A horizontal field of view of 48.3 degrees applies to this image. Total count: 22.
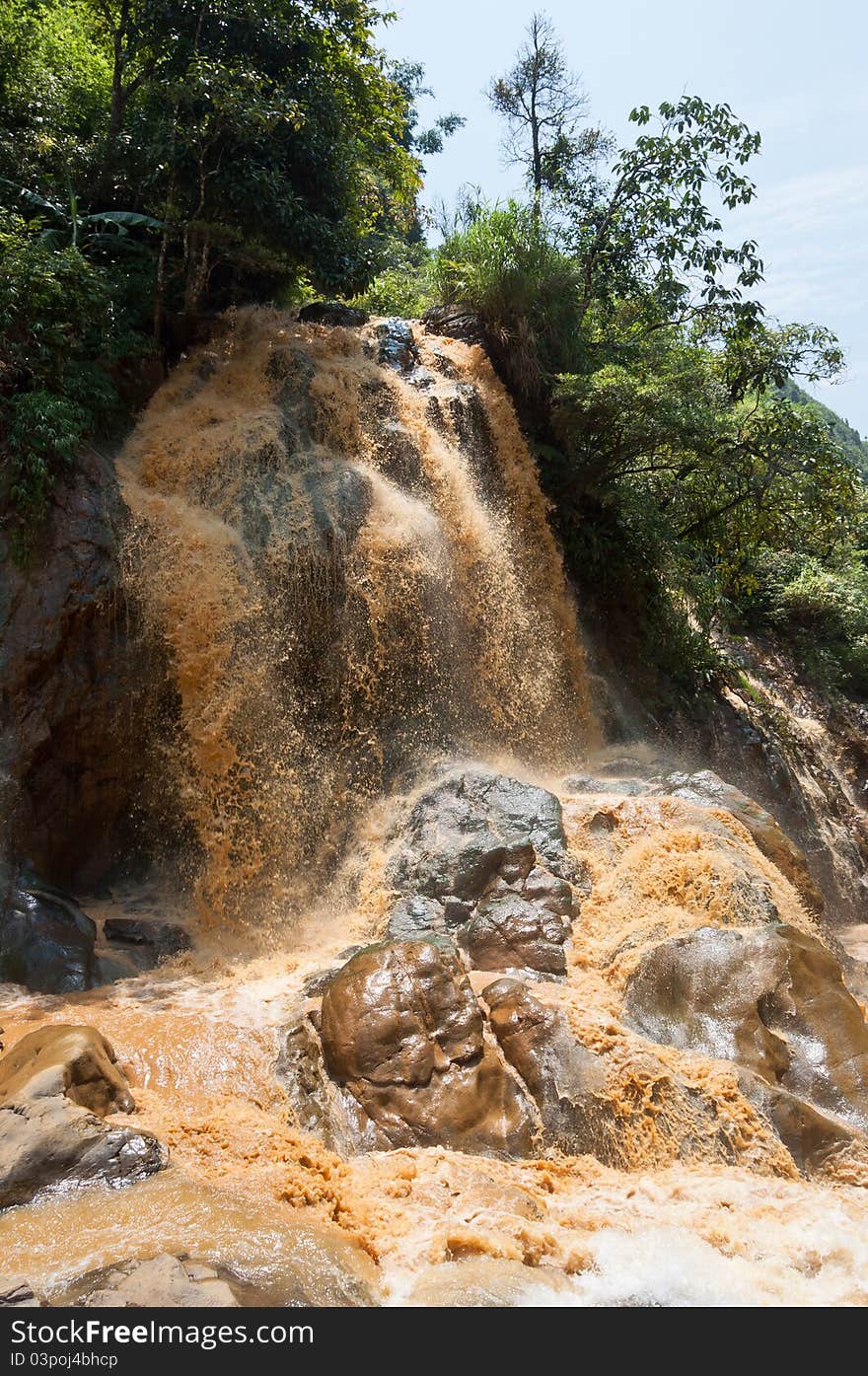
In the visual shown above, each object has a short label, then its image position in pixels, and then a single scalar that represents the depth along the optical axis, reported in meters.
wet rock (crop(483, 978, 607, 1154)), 5.14
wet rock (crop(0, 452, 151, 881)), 7.93
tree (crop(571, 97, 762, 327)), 12.66
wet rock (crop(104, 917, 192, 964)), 7.67
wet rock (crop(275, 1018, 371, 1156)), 5.15
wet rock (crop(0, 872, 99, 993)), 6.94
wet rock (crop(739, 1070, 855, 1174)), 4.99
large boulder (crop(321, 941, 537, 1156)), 5.16
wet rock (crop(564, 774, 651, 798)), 8.66
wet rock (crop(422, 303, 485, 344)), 12.50
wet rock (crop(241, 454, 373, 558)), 9.13
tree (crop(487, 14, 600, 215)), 19.33
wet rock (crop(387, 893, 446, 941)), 7.28
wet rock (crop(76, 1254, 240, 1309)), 3.23
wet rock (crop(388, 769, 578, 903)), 7.48
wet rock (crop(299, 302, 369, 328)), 11.87
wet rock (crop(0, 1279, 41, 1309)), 3.16
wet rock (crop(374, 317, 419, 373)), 11.51
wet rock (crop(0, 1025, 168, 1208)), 4.24
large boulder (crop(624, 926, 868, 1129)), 5.45
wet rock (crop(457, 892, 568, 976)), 6.71
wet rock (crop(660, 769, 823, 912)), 7.78
